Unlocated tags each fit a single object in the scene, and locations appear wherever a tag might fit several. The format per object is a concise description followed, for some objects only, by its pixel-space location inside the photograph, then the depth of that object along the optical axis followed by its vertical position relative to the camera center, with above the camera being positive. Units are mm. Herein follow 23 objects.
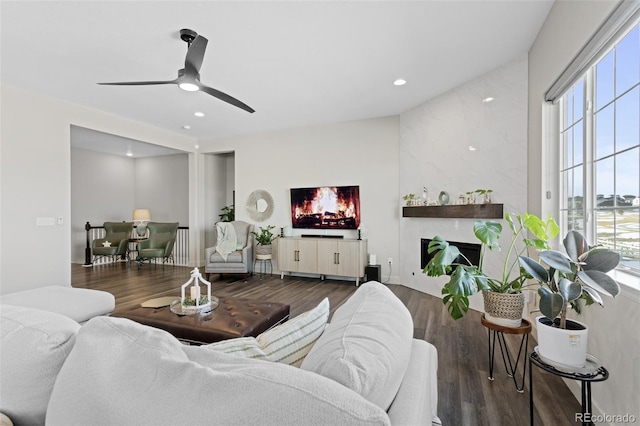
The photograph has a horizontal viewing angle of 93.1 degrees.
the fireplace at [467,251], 3698 -517
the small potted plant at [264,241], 5531 -563
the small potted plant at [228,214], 6605 -72
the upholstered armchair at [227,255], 5156 -759
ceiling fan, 2381 +1234
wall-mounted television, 5203 +59
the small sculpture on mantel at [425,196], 4328 +197
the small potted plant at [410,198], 4516 +181
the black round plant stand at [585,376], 1305 -729
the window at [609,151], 1601 +362
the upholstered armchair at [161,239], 6556 -631
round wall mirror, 5938 +111
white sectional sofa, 551 -363
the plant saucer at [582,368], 1340 -711
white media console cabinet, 4883 -767
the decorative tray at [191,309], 2377 -786
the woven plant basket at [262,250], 5523 -720
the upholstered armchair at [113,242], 6578 -690
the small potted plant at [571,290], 1316 -353
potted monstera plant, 1877 -460
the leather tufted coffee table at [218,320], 2084 -812
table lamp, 7277 -192
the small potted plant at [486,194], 3422 +186
